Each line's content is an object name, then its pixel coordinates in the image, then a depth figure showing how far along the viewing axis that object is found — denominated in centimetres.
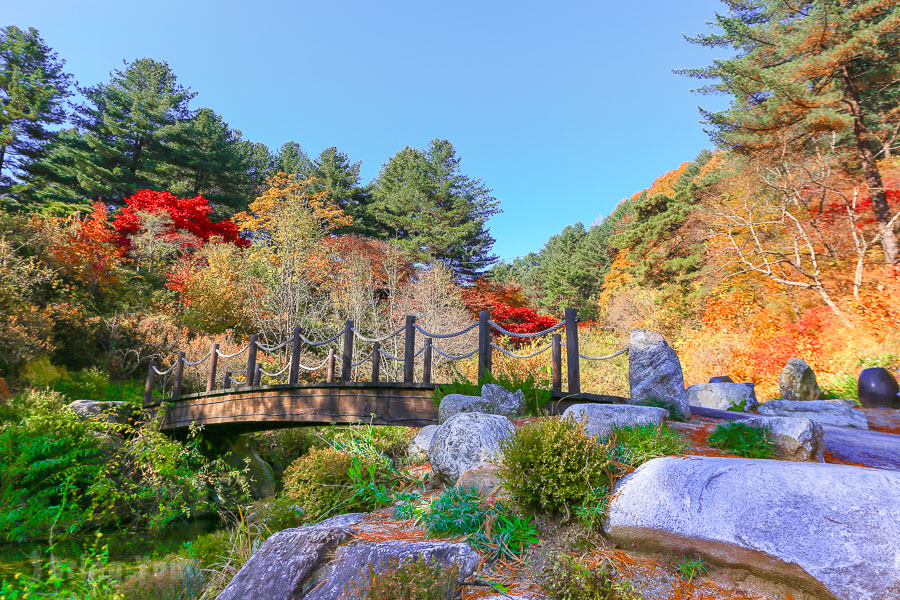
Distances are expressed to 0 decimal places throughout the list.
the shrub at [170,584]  391
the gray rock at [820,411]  609
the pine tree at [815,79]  1097
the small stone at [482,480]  346
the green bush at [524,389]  553
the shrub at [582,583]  222
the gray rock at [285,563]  282
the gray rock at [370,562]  259
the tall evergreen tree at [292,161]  2838
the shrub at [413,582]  230
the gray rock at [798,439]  390
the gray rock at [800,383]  786
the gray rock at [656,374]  538
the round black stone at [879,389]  730
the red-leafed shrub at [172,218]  1845
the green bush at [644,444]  326
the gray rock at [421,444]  554
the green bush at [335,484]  430
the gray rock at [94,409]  1030
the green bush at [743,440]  387
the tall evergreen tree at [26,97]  1830
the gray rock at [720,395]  770
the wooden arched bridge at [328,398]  611
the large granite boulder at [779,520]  202
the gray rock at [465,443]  379
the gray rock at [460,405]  518
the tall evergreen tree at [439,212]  2288
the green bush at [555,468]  288
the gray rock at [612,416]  387
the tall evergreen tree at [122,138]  2034
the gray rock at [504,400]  525
